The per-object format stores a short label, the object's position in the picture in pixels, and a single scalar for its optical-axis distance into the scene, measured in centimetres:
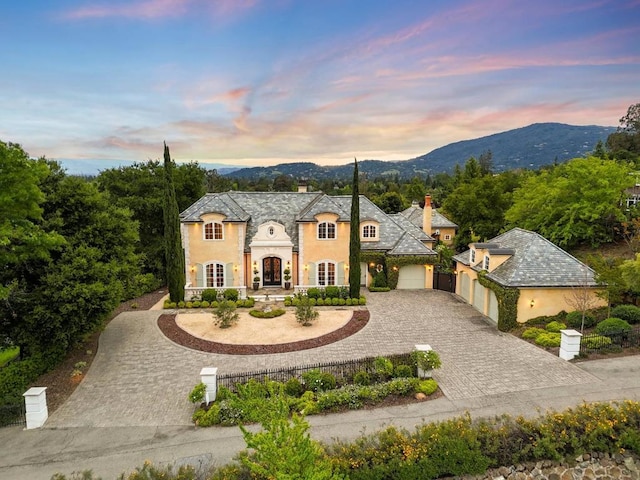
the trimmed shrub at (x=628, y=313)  1881
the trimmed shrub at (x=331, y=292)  2692
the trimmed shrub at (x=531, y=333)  1917
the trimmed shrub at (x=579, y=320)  1930
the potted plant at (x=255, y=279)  2912
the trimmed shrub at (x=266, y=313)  2392
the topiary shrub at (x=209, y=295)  2631
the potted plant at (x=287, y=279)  2902
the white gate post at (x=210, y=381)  1420
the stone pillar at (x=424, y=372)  1534
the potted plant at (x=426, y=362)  1513
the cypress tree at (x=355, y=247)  2652
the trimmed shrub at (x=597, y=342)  1706
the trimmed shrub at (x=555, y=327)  1924
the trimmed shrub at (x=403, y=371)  1541
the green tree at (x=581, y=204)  2788
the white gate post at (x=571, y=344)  1647
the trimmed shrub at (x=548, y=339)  1806
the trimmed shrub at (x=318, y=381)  1471
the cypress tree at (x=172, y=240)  2573
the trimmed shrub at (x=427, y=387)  1427
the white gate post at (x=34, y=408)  1296
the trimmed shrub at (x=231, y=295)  2675
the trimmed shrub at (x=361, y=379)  1504
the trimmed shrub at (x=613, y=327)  1744
